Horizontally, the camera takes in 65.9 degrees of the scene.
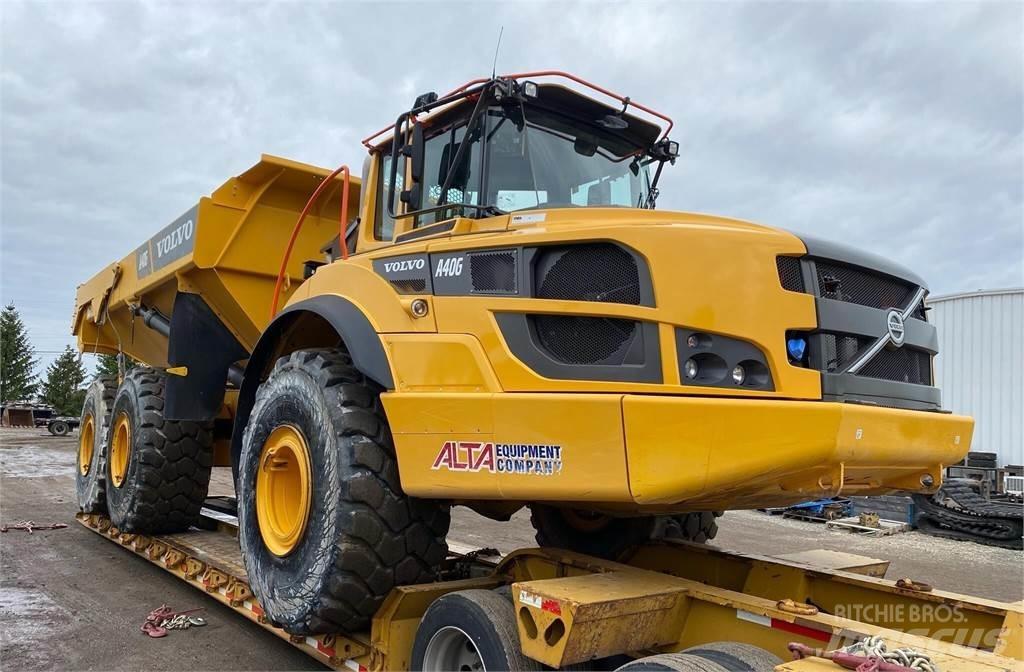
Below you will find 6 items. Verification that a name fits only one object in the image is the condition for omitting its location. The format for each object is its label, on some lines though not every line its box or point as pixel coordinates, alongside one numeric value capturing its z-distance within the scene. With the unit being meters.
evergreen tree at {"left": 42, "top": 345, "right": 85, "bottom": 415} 47.53
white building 17.03
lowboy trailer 2.86
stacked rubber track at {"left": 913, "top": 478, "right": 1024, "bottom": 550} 11.24
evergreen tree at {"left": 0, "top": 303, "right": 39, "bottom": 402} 47.03
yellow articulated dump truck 2.96
